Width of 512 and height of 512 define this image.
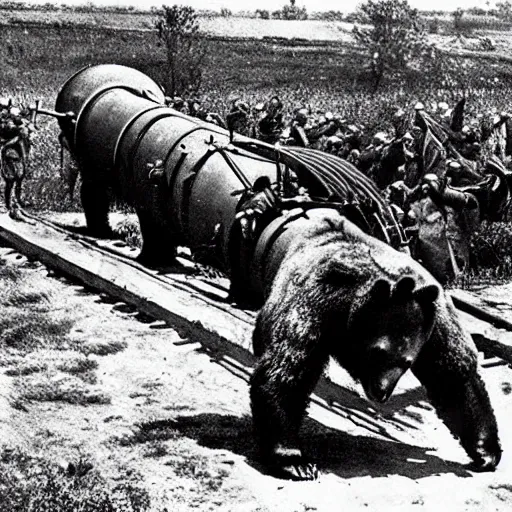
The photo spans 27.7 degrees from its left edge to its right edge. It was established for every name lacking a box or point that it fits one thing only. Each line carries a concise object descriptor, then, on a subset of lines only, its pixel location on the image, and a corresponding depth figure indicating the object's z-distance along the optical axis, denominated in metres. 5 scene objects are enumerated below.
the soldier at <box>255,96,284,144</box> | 14.80
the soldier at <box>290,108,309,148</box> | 11.85
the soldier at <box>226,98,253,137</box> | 14.30
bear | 6.20
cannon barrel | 9.41
